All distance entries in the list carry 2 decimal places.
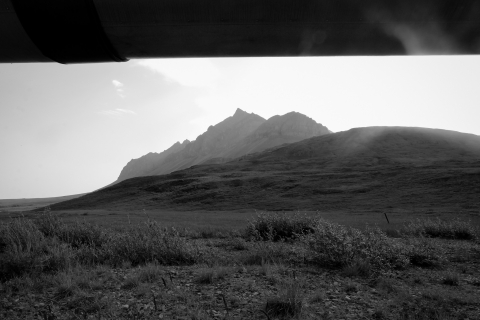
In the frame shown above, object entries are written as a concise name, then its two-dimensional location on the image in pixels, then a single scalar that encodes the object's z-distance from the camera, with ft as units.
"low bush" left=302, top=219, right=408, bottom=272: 25.25
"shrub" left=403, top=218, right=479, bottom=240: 50.78
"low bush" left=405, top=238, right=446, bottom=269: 27.91
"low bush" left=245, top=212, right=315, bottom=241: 46.09
